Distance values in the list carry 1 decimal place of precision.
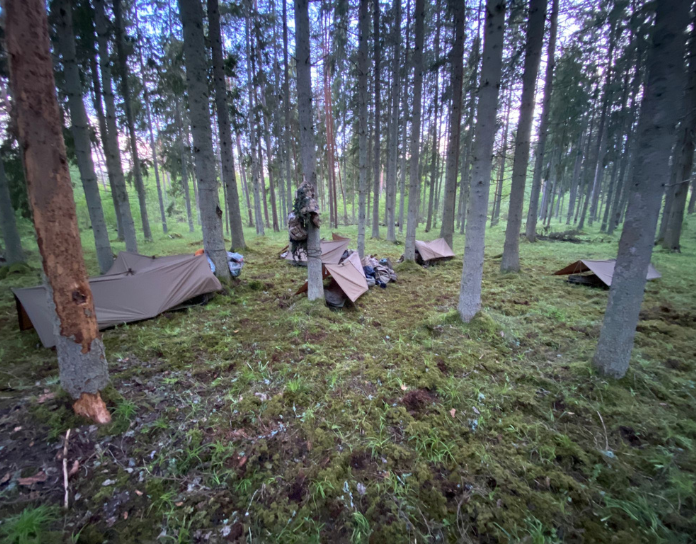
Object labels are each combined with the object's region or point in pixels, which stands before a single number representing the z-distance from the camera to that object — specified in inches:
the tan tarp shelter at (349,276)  215.9
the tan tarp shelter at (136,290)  151.0
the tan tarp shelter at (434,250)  370.0
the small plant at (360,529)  67.2
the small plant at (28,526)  59.5
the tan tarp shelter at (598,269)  244.7
